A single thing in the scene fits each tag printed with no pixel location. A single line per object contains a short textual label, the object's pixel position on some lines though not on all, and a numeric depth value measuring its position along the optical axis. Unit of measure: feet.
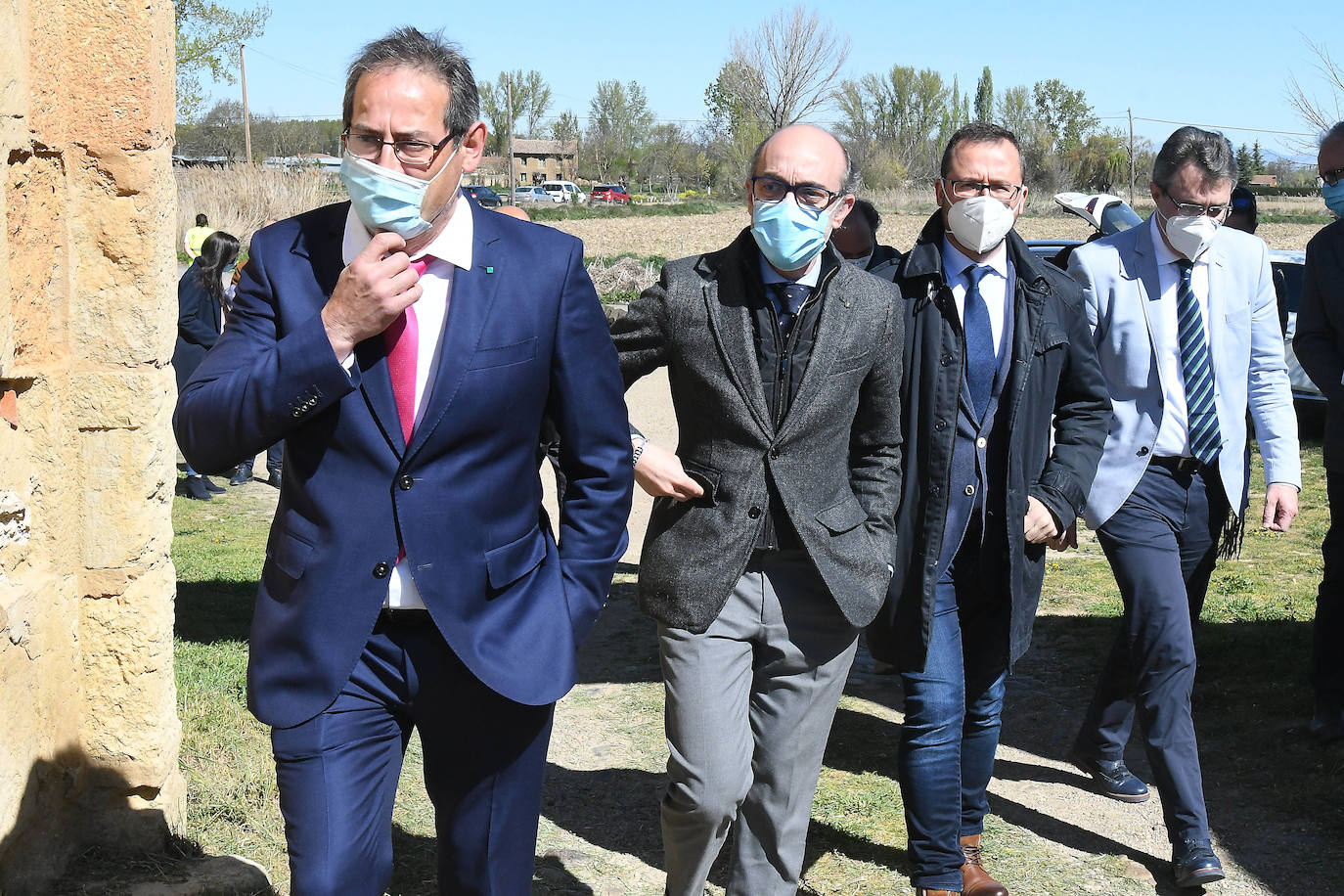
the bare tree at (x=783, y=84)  162.91
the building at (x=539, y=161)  357.18
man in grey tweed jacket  10.46
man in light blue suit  12.71
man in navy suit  7.71
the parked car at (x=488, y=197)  128.49
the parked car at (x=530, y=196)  188.88
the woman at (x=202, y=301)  30.63
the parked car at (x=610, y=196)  202.28
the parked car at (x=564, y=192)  204.33
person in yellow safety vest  44.22
